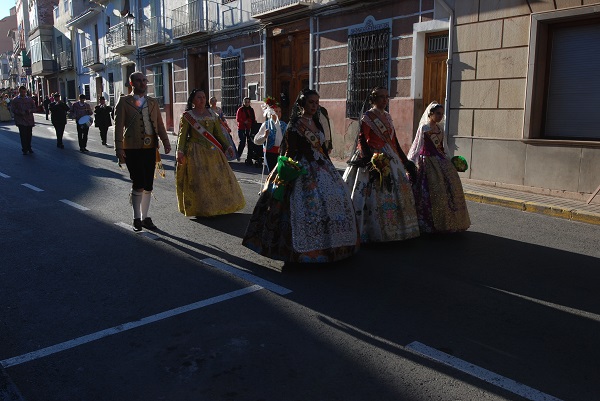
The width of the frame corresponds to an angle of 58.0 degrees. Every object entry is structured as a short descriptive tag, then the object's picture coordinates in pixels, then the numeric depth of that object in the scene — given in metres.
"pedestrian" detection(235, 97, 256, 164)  13.83
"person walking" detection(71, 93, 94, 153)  16.17
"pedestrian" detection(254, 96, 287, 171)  9.15
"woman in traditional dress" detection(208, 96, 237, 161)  7.41
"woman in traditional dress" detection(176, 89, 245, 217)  7.29
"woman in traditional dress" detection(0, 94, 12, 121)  33.16
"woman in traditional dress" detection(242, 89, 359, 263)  4.99
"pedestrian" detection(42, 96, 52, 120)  35.46
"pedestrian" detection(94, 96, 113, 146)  18.27
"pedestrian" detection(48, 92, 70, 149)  17.31
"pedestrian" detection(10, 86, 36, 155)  14.93
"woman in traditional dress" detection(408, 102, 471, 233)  6.32
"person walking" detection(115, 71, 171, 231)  6.42
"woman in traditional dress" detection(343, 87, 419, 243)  5.84
